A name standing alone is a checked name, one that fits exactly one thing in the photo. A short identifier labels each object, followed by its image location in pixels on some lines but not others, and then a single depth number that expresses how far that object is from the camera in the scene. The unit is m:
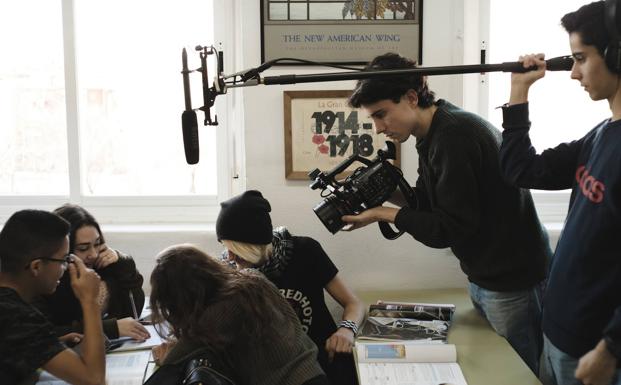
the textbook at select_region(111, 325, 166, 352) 1.90
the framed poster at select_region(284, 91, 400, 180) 2.58
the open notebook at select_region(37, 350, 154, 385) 1.69
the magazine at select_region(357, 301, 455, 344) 1.96
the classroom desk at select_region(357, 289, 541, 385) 1.68
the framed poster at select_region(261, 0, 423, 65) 2.52
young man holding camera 1.79
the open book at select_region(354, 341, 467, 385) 1.67
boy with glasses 1.51
